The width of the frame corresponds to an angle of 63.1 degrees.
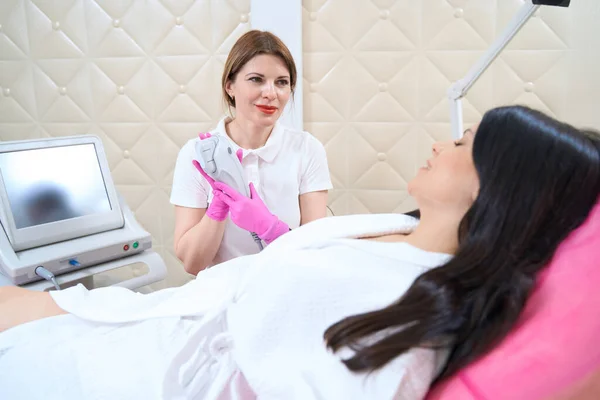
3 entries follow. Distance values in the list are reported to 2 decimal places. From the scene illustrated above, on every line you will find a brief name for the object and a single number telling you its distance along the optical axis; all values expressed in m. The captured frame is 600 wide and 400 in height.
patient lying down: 0.83
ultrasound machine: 1.51
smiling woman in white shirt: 1.65
